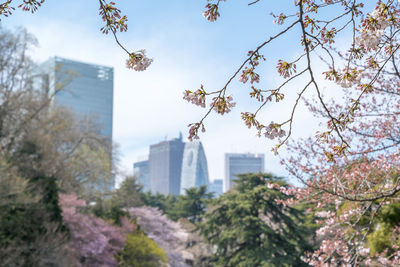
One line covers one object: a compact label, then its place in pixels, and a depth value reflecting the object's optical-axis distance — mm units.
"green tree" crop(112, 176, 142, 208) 25839
